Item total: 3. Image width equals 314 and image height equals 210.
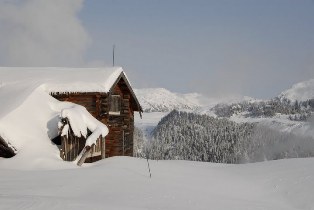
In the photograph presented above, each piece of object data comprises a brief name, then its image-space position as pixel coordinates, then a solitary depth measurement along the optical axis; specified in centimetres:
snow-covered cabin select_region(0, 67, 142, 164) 2159
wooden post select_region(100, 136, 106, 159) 2155
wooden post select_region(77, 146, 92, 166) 1792
